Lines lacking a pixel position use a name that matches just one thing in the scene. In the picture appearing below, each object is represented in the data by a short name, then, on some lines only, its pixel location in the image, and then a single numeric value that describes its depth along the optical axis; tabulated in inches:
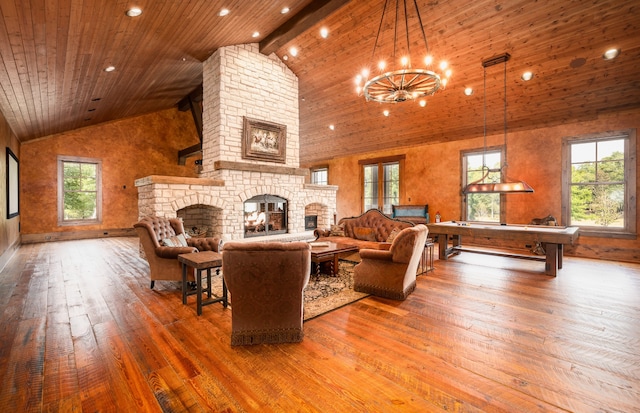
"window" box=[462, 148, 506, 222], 285.3
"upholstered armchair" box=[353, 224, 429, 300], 131.3
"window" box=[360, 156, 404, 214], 359.6
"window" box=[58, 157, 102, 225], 342.3
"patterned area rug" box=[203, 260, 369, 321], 126.3
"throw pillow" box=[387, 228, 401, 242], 195.4
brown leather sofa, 214.2
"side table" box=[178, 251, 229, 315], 120.6
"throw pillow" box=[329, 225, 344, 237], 241.0
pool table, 173.2
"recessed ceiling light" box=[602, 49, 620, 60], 176.2
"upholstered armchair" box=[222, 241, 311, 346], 92.5
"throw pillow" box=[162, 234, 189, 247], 156.2
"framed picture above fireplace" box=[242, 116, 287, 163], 256.1
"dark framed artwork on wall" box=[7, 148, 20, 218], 221.6
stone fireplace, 232.4
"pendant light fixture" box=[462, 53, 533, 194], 176.1
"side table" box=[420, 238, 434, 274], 191.8
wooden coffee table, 165.6
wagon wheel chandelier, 142.0
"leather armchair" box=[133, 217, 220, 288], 145.4
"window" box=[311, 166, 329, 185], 445.4
